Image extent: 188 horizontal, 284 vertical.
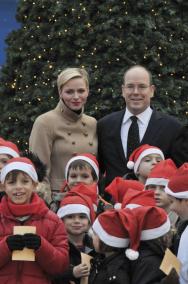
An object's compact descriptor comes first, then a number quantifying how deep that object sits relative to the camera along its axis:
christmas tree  15.51
